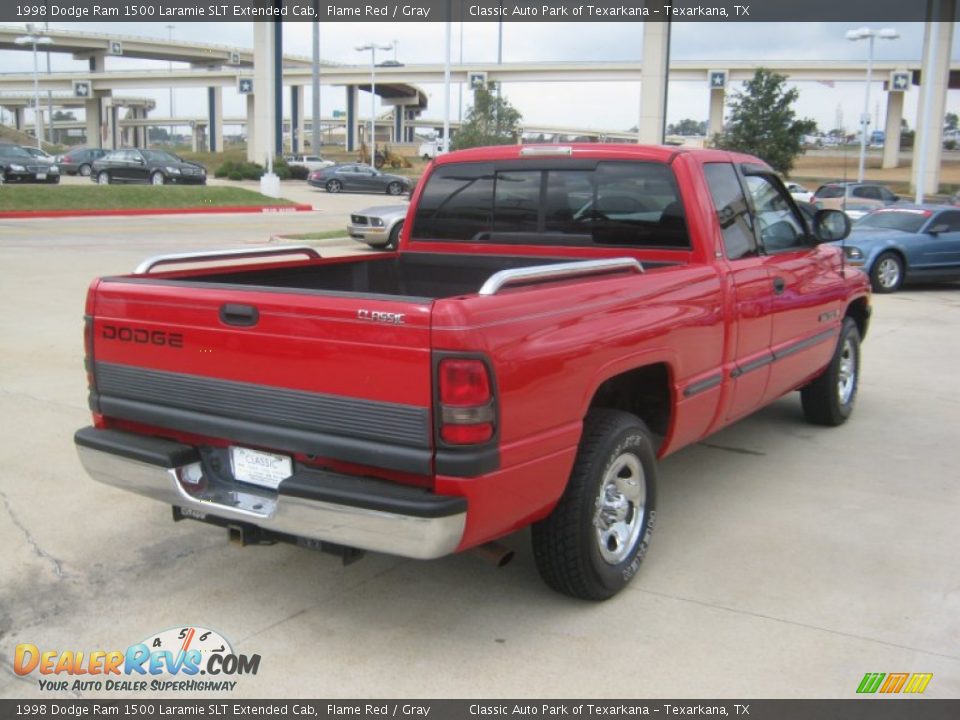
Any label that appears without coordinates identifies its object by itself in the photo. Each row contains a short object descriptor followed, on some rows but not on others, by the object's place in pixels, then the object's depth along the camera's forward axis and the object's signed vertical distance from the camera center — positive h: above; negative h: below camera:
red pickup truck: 3.29 -0.77
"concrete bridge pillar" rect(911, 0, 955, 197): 39.69 +5.07
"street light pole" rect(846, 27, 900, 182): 30.78 +4.98
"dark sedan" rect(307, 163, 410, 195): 46.69 -0.42
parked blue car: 15.59 -1.02
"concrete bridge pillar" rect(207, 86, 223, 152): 112.75 +5.74
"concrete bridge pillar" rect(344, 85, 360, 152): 110.75 +6.36
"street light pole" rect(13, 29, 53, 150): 68.86 +8.40
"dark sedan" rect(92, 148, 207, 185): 37.95 -0.14
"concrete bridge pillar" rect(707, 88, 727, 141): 81.44 +6.03
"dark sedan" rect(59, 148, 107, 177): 49.47 +0.07
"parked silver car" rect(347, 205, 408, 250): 18.92 -1.07
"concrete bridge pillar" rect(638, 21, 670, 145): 42.50 +4.37
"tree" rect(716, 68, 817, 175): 35.09 +2.15
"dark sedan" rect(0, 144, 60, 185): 33.72 -0.21
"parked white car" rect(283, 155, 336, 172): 60.84 +0.55
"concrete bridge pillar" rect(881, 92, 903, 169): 86.06 +4.97
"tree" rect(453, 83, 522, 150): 41.84 +2.51
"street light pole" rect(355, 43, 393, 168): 66.38 +8.50
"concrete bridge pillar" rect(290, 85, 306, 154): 100.69 +5.97
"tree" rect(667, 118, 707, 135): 110.47 +6.36
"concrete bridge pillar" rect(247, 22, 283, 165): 47.46 +4.49
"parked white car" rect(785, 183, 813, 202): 32.84 -0.34
